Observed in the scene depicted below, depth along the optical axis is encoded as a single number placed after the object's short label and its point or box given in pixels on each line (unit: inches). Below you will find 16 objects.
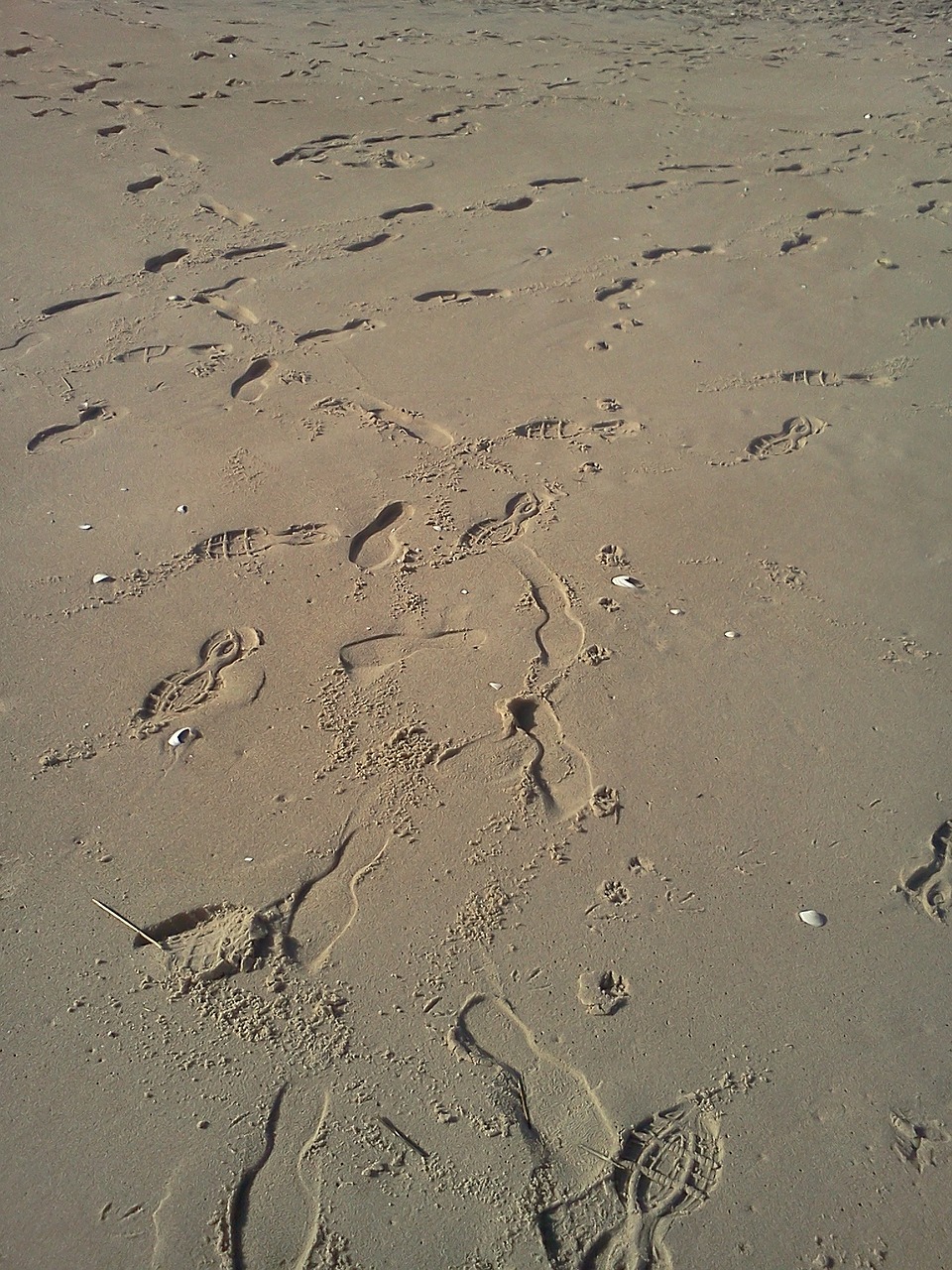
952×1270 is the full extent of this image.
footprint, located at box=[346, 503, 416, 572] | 145.0
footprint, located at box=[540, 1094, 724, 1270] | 81.0
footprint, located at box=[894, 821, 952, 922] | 105.8
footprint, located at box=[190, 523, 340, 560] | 145.9
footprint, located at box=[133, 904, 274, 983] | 97.3
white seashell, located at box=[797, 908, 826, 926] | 104.3
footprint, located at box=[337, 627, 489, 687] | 128.7
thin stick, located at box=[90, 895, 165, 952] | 99.7
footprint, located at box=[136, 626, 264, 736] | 123.0
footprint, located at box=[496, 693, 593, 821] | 113.8
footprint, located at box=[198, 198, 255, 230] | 235.6
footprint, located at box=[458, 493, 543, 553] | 148.6
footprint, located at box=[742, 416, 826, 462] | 170.6
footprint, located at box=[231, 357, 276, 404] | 179.3
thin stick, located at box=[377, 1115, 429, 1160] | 85.7
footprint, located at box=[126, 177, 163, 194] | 247.9
